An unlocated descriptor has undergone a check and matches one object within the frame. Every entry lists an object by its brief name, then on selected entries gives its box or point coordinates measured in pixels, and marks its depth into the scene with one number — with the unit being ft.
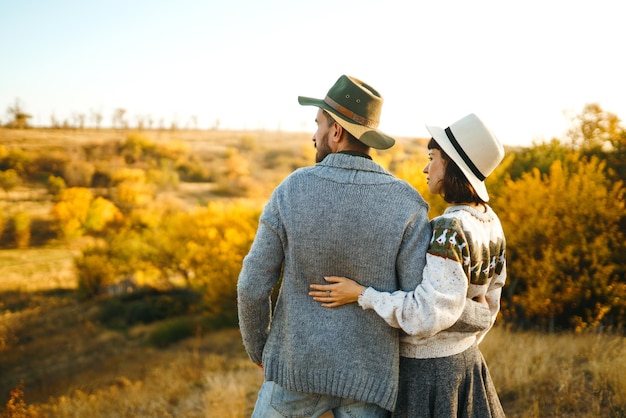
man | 5.31
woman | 5.10
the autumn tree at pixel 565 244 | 32.37
